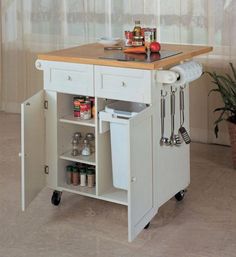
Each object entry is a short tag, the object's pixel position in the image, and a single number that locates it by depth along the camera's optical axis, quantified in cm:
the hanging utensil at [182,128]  288
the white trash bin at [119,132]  269
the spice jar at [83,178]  295
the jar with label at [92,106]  286
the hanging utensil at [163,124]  271
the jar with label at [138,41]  286
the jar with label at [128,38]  292
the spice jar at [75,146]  298
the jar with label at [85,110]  284
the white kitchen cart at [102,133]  255
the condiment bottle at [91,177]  293
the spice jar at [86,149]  294
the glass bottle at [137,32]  288
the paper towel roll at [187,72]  262
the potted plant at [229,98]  359
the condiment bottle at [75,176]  298
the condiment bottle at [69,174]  300
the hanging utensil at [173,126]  280
